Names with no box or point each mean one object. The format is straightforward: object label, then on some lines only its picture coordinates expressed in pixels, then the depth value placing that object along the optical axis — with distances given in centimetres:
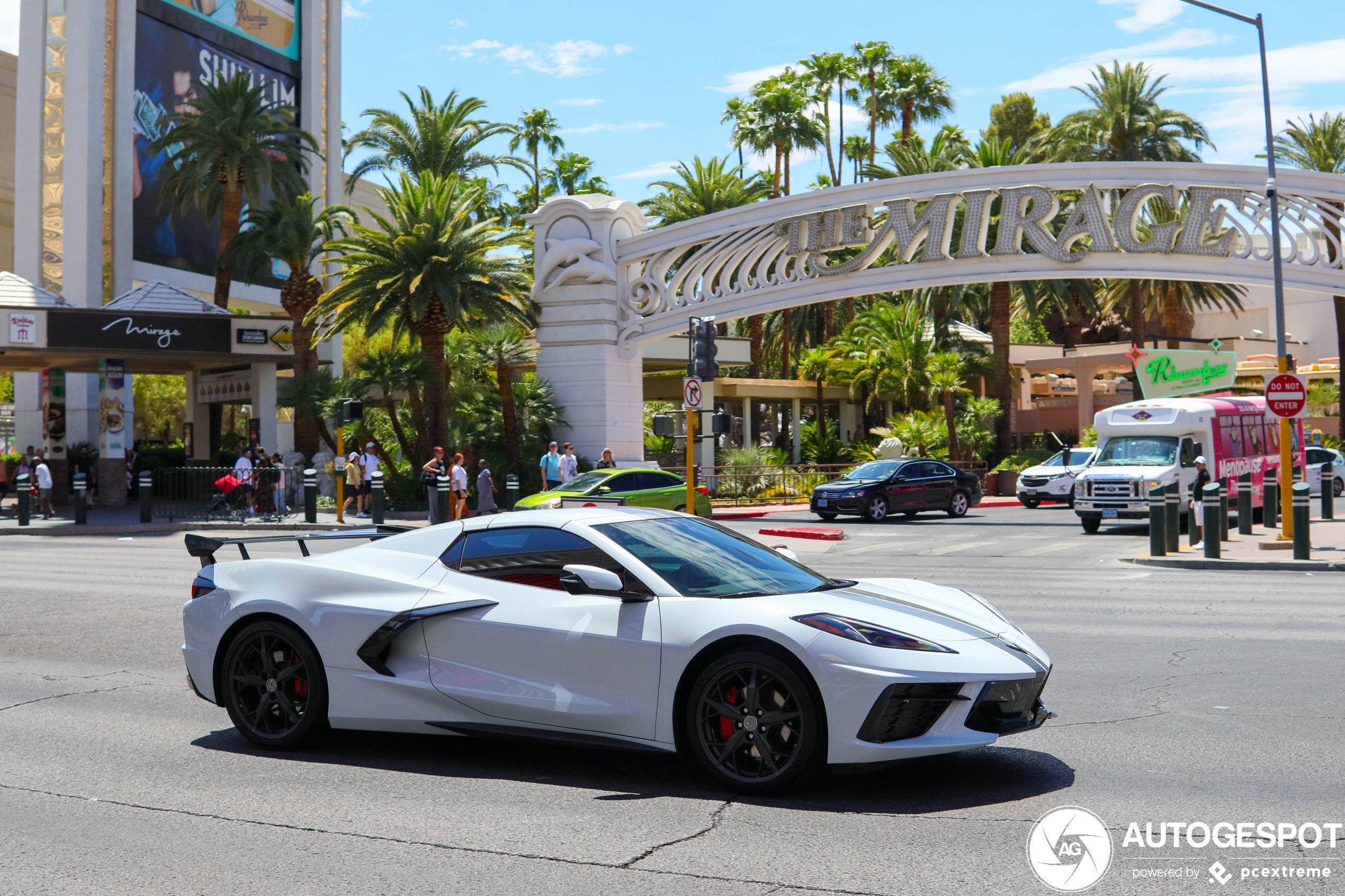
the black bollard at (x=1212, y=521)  1822
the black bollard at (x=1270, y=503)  2271
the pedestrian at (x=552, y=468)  2870
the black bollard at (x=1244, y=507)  2223
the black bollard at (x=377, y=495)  2731
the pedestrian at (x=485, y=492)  2602
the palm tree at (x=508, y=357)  3431
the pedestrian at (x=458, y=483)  2628
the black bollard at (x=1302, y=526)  1770
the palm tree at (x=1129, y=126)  4572
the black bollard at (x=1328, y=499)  2753
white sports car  549
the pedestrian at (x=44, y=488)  3006
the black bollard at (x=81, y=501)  2772
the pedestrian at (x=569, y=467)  2911
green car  2417
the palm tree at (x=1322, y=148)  4497
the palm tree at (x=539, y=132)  6644
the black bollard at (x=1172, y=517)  1934
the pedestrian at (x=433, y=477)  2638
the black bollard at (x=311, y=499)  2805
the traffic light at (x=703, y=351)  2094
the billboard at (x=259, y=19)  4766
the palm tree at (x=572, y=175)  6556
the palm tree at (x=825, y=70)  6378
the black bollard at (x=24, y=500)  2814
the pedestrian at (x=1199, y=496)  2116
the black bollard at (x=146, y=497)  2825
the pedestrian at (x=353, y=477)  2947
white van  2428
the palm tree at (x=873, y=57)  6341
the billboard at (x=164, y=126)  4388
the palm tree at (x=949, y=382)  4241
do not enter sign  1923
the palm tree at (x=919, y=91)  6294
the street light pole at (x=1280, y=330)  1992
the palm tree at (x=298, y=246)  3700
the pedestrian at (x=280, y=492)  3048
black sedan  2984
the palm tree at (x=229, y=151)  3922
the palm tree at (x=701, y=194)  4925
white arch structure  3153
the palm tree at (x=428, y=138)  4584
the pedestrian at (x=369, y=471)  2891
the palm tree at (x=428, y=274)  3228
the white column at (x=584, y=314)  3547
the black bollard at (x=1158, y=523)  1878
